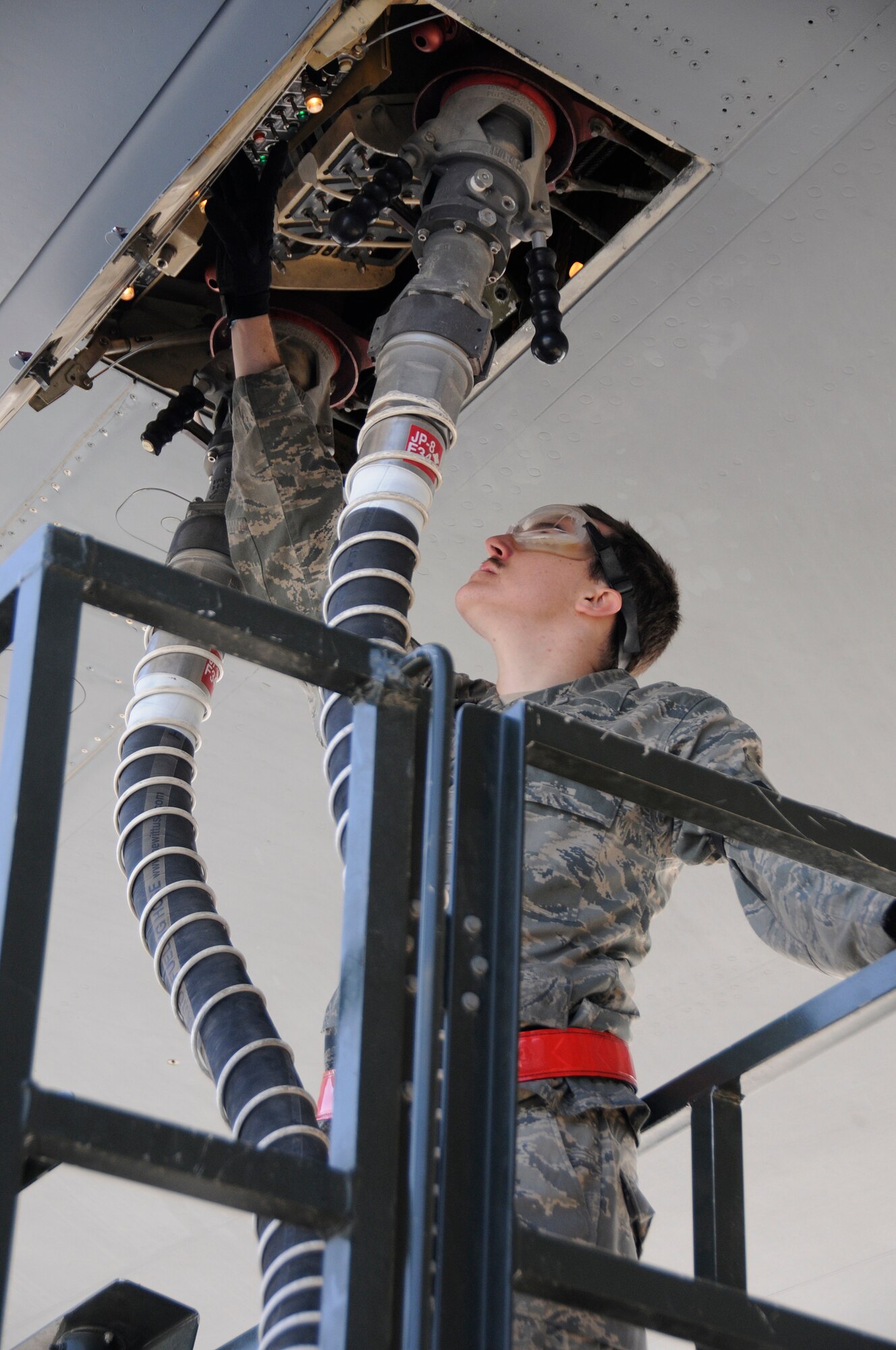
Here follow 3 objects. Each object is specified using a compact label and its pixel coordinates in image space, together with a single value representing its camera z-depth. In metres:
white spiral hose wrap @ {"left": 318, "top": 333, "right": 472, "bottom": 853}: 3.52
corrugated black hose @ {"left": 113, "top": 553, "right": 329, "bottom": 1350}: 2.90
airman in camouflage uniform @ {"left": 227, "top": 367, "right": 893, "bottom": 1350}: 3.24
